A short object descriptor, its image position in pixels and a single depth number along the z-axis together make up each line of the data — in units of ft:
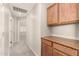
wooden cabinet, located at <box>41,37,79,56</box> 4.80
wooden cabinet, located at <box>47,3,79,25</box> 5.43
